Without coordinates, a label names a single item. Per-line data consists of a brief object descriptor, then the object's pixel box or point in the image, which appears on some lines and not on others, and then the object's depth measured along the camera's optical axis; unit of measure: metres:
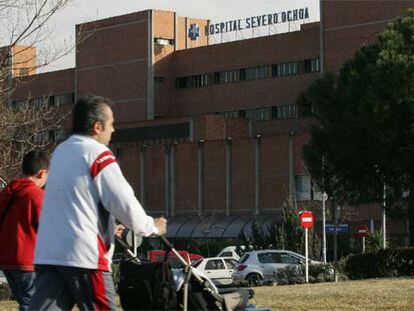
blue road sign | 72.62
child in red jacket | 9.27
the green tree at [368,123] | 36.44
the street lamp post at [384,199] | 39.12
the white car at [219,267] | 44.53
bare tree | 17.76
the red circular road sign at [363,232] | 59.41
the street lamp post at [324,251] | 50.72
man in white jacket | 6.89
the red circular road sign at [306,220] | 41.66
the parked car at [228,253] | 57.60
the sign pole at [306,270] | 35.59
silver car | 41.69
